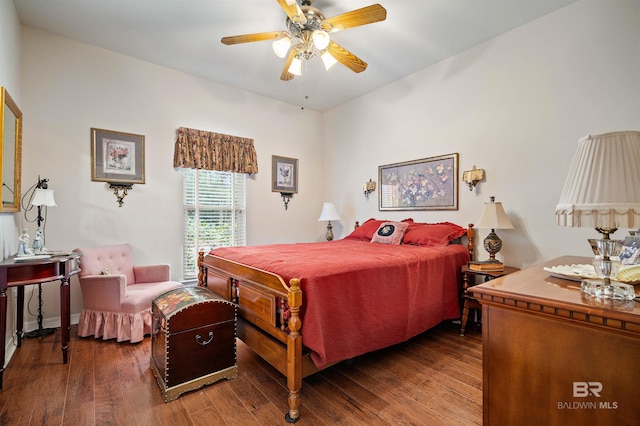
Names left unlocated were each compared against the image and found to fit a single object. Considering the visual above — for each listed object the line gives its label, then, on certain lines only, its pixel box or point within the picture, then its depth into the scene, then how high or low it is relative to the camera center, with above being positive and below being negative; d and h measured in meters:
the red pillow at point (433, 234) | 3.24 -0.25
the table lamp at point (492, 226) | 2.81 -0.14
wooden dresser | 0.92 -0.51
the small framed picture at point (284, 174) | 4.79 +0.64
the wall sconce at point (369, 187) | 4.51 +0.39
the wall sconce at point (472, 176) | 3.26 +0.40
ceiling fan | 2.17 +1.45
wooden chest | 1.89 -0.89
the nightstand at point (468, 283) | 2.75 -0.73
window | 3.98 +0.00
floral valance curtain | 3.84 +0.85
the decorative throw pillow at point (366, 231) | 4.02 -0.26
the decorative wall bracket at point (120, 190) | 3.43 +0.27
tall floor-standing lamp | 2.47 -0.07
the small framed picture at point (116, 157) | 3.32 +0.66
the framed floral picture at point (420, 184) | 3.56 +0.37
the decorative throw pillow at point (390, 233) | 3.55 -0.26
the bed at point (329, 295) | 1.78 -0.62
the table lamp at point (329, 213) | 4.73 -0.02
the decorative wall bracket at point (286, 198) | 4.91 +0.24
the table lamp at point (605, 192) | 0.96 +0.07
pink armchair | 2.73 -0.90
